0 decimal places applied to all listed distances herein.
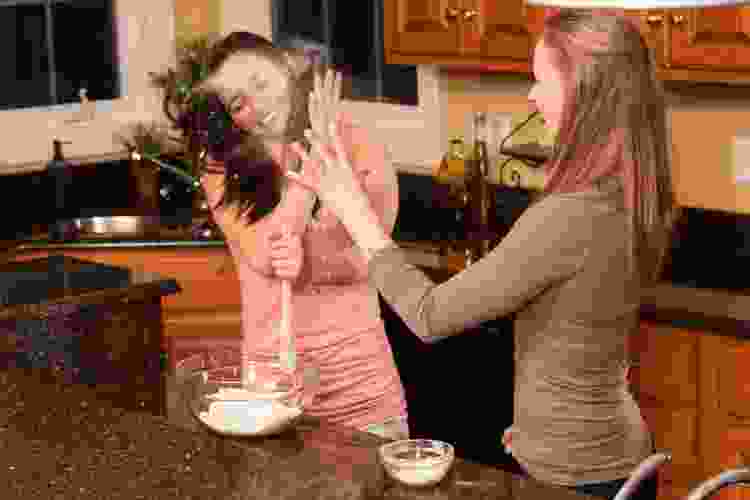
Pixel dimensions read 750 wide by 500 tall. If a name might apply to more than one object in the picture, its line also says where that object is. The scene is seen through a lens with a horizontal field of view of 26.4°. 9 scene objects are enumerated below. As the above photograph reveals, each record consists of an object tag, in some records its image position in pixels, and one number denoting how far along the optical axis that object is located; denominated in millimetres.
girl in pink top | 3037
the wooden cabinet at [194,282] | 5078
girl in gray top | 2430
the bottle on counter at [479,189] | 4863
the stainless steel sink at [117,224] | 5461
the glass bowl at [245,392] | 2580
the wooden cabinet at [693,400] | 3898
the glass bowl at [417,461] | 2314
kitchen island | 3010
